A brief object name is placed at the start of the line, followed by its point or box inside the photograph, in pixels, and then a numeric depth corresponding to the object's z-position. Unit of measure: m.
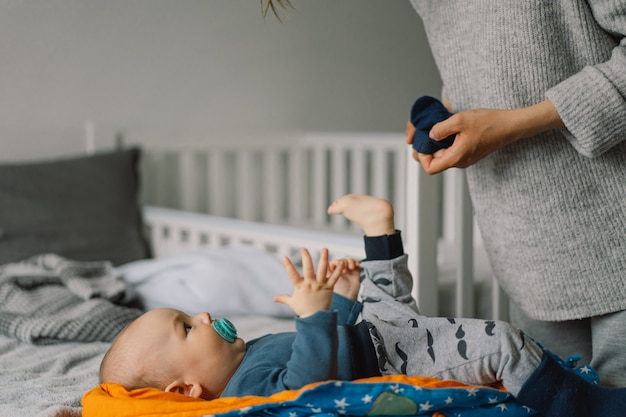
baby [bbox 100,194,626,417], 0.76
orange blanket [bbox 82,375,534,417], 0.71
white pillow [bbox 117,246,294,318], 1.36
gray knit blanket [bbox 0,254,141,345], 1.21
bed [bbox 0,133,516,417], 0.77
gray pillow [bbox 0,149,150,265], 1.65
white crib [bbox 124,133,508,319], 1.48
